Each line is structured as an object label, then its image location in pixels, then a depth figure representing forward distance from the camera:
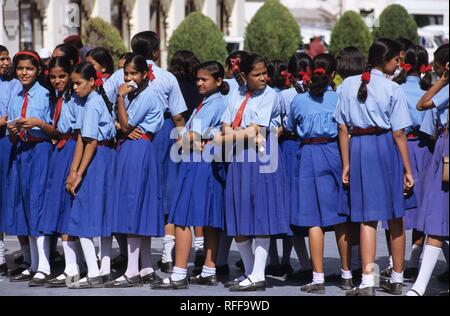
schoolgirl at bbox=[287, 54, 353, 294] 17.31
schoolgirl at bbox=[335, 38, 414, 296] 16.53
